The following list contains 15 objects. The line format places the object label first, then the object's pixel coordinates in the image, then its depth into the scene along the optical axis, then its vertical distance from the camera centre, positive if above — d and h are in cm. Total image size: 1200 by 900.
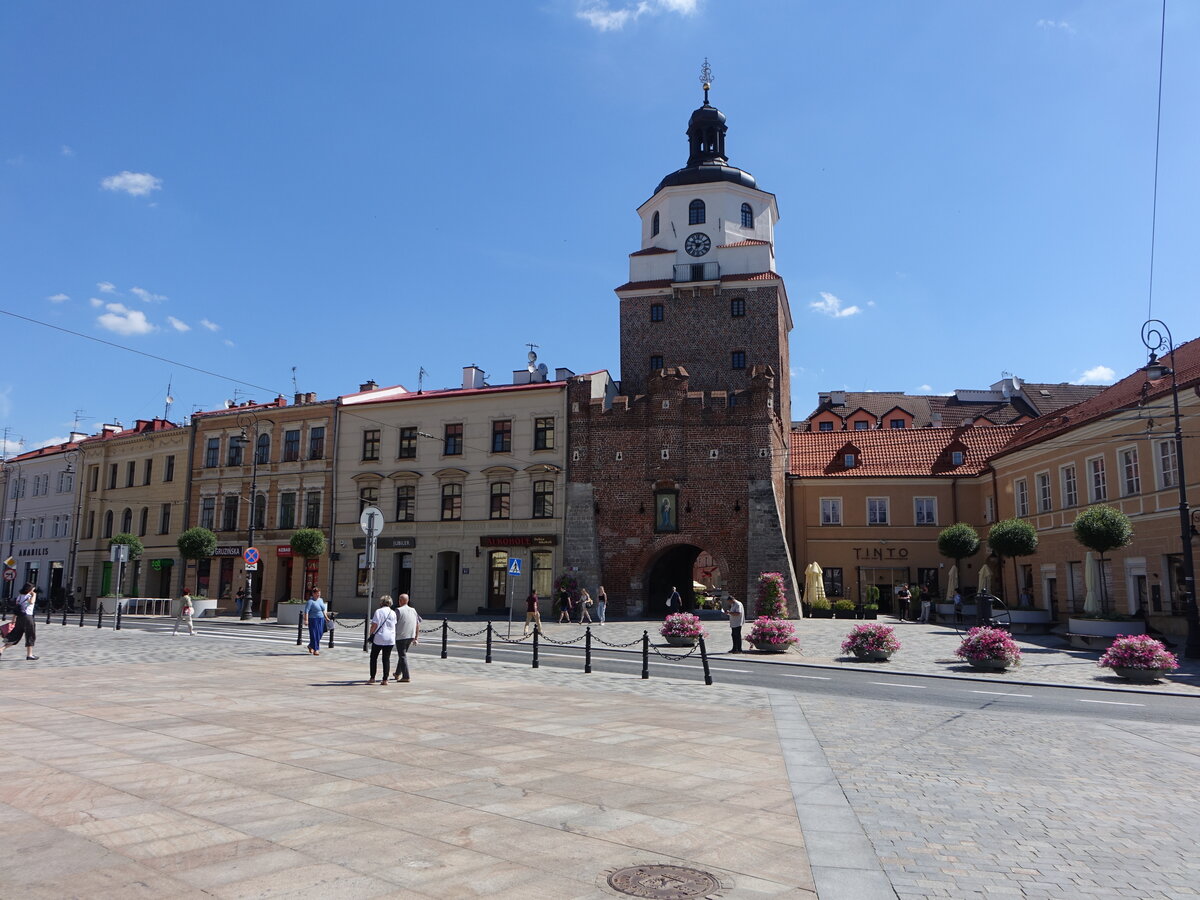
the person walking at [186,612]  2743 -125
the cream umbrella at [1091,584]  2553 -3
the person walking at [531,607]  3041 -111
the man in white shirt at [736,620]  2294 -110
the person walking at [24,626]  1869 -118
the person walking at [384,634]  1516 -103
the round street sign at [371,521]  1683 +107
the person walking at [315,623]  2164 -122
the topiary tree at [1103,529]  2461 +156
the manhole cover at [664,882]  493 -181
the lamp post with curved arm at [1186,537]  2047 +117
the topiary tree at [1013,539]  3077 +156
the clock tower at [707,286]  4325 +1499
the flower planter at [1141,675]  1725 -184
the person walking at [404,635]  1551 -107
